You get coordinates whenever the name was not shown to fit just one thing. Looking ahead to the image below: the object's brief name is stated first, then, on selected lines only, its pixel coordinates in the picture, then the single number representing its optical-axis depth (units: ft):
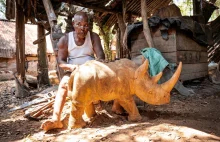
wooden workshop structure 22.81
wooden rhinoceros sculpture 8.62
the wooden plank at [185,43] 17.17
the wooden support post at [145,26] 16.12
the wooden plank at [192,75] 17.97
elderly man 10.35
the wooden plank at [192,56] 17.35
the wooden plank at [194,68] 18.20
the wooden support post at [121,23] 24.30
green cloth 14.35
